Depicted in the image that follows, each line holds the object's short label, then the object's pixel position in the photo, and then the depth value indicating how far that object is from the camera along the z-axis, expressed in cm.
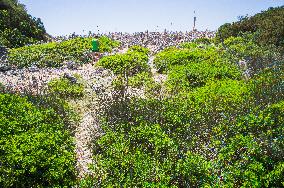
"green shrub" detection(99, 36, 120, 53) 1611
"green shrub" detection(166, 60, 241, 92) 916
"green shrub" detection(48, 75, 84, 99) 894
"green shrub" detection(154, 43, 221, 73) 1153
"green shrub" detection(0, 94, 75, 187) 473
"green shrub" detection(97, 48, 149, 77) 1151
